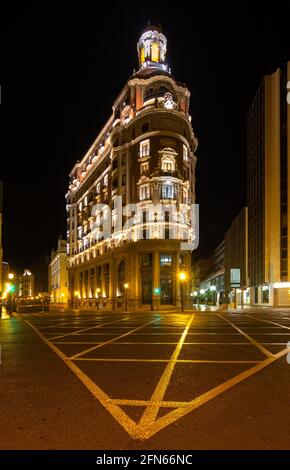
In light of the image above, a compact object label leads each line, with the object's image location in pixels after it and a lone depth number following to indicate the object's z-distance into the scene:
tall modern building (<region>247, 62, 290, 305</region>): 71.06
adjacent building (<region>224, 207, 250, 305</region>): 92.31
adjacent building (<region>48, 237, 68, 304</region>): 126.86
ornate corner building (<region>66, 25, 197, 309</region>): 60.97
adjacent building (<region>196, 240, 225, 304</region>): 135.04
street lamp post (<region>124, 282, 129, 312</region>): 62.00
